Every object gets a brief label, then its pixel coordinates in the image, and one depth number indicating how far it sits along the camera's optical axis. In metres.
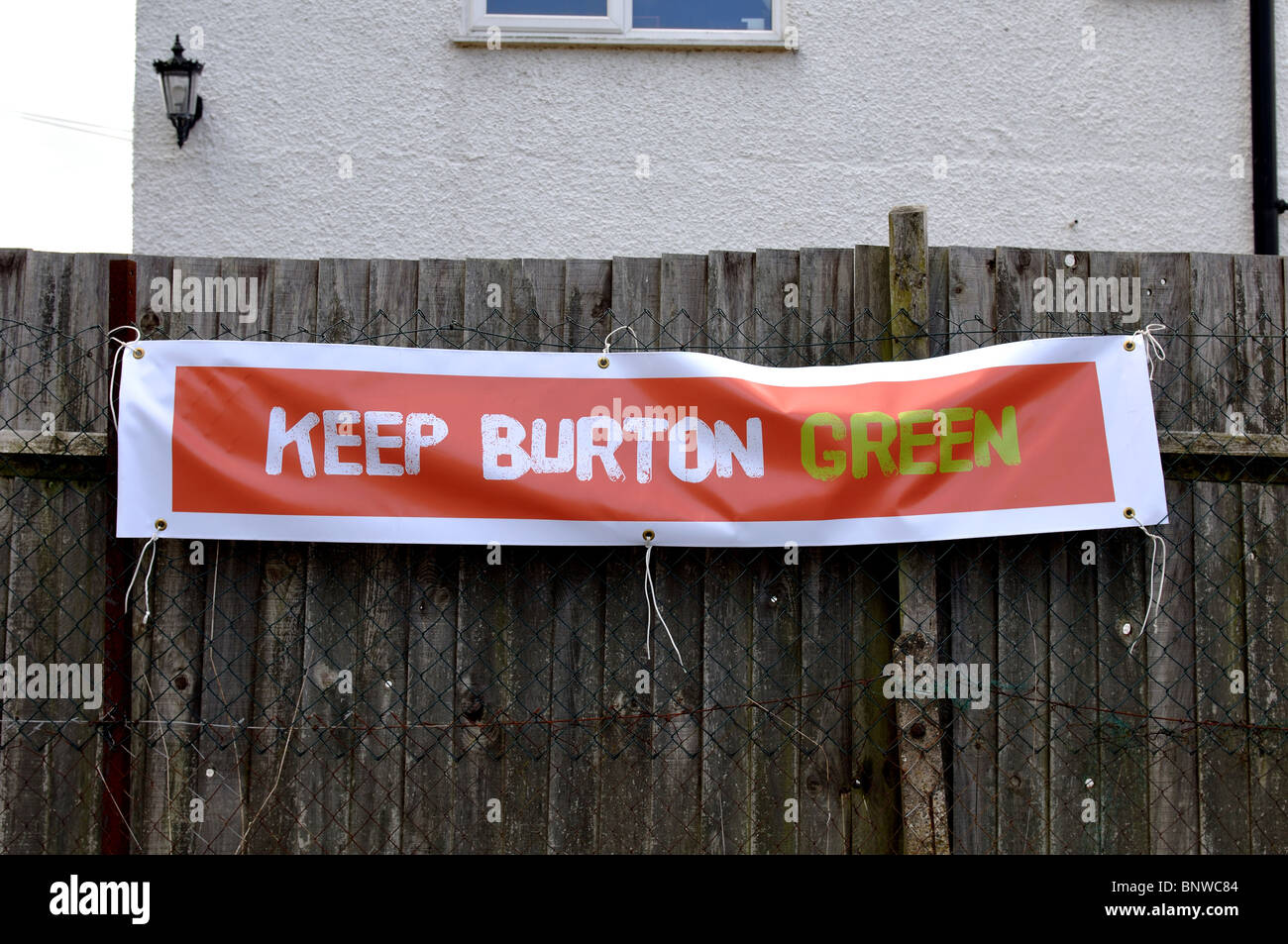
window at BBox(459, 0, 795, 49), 5.32
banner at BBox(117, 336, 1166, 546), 3.11
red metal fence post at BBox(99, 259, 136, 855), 3.15
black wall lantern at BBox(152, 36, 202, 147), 5.12
